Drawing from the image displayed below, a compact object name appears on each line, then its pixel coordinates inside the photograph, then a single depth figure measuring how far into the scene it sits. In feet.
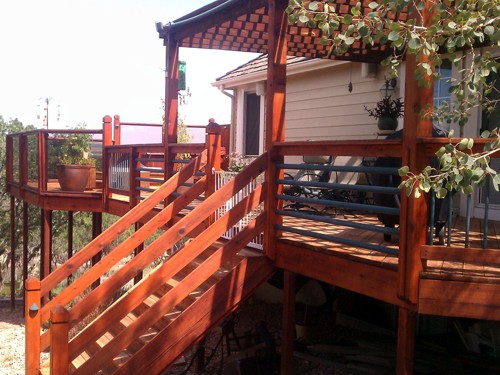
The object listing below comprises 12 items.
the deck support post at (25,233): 41.06
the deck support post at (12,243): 42.63
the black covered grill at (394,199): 15.05
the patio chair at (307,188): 25.11
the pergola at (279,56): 12.62
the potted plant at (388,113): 25.99
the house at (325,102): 24.43
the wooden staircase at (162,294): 15.30
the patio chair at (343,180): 25.31
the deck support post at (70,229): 39.96
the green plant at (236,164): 24.53
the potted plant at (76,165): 33.30
